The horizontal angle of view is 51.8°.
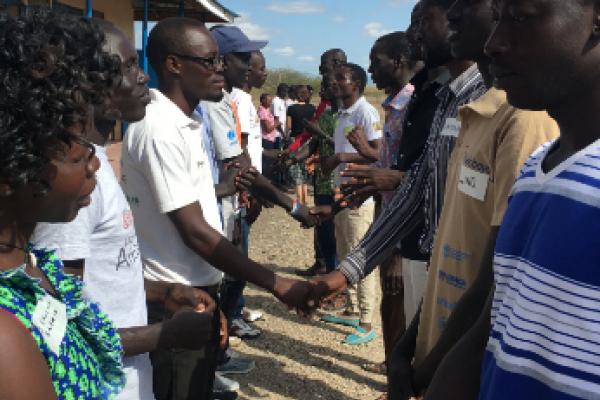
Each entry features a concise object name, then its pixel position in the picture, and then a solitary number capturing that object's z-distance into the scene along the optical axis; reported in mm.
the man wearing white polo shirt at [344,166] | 5293
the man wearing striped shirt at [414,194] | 2510
